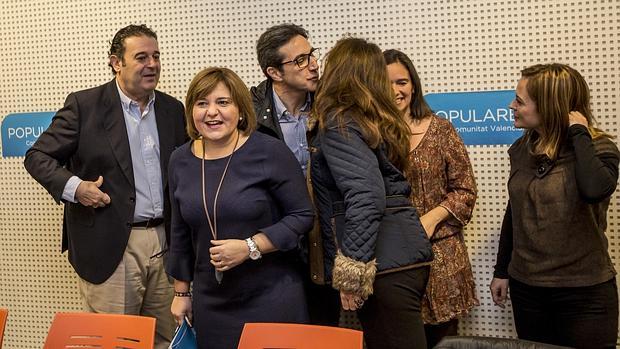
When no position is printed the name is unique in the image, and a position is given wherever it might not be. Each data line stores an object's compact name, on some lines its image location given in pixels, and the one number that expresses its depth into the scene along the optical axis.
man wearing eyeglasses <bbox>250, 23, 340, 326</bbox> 3.17
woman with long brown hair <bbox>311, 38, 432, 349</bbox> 2.48
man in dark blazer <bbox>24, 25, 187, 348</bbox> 3.47
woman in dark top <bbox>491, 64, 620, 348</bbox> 2.65
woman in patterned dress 3.09
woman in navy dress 2.65
